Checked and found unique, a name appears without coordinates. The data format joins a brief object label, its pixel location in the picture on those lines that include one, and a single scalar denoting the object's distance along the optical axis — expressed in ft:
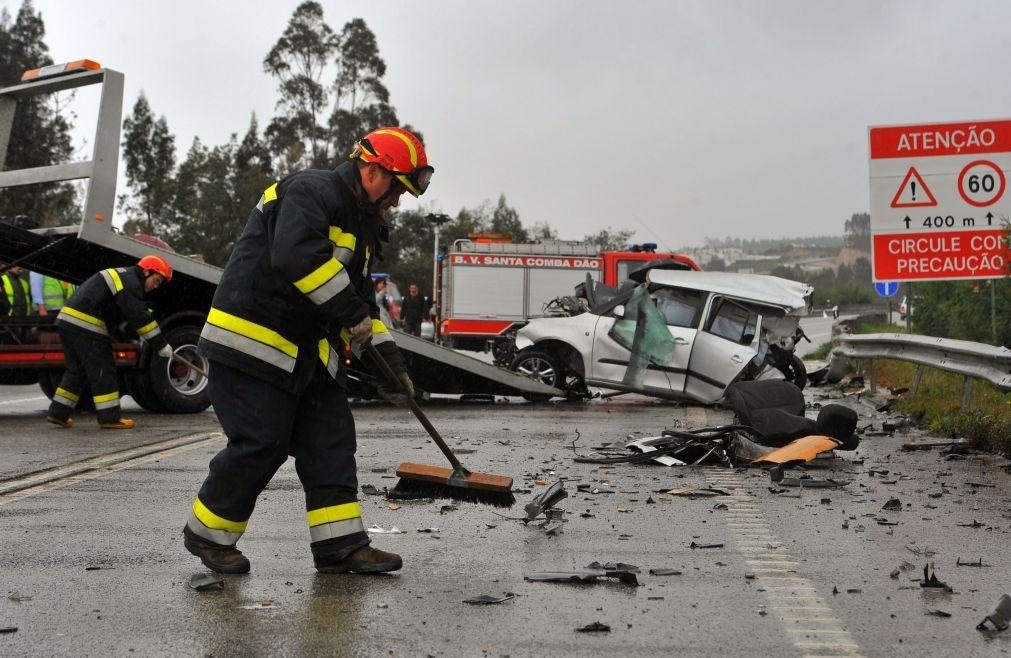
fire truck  88.84
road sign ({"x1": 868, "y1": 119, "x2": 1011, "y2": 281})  46.78
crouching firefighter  36.42
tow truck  38.50
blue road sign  77.36
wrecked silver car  46.62
